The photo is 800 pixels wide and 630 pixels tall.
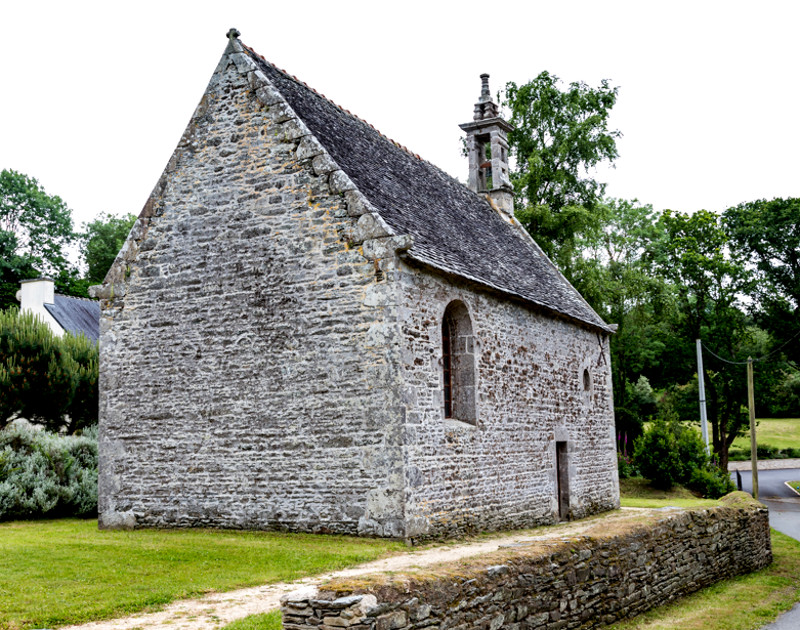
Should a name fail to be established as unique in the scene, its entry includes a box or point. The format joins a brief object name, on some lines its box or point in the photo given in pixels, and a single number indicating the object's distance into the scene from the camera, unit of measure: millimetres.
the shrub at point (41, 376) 18203
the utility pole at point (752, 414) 26031
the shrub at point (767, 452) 52522
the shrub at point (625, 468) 29928
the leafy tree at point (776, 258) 38219
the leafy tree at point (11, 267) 38812
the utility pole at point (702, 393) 30641
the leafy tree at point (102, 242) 45062
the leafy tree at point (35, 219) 42719
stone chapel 12289
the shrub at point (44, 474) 15617
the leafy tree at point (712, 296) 37781
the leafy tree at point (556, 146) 31000
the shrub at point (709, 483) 27188
